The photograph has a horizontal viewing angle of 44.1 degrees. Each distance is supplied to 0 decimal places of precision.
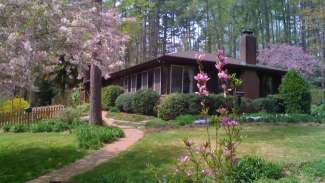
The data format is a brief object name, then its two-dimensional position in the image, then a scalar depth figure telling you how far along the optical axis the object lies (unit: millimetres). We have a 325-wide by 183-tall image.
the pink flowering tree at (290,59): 38000
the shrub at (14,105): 21816
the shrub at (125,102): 22562
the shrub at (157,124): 16494
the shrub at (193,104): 19406
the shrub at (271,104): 22031
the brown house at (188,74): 22469
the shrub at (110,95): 25875
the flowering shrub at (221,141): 3572
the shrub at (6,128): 16300
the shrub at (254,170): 7011
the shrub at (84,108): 24103
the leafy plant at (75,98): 26747
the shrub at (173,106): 19203
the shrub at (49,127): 15289
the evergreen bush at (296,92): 19922
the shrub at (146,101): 21291
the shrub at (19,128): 15864
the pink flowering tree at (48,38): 6918
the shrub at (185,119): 16703
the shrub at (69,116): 16784
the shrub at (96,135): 11320
